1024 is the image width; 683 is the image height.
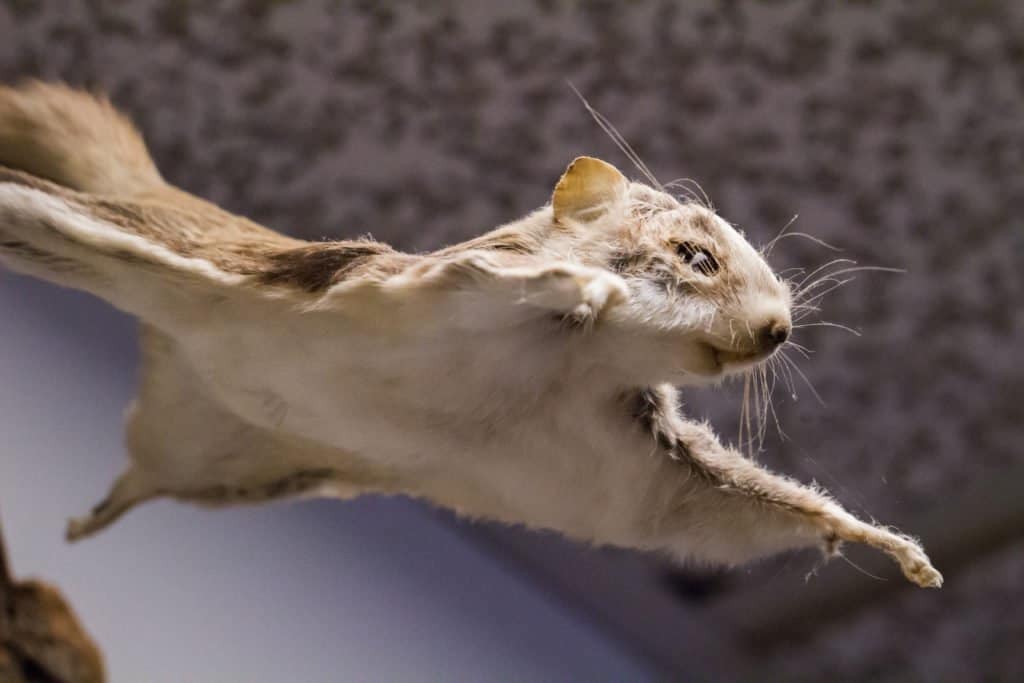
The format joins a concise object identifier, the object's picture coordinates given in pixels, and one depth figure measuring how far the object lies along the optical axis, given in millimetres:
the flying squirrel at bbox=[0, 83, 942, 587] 513
